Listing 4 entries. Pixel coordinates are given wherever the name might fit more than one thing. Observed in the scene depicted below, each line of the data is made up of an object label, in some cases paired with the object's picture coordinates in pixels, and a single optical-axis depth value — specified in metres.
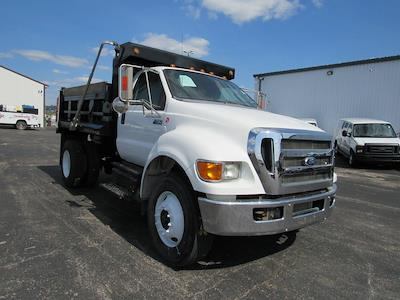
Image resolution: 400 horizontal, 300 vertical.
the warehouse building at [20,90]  48.25
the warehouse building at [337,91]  22.14
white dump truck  3.89
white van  15.66
